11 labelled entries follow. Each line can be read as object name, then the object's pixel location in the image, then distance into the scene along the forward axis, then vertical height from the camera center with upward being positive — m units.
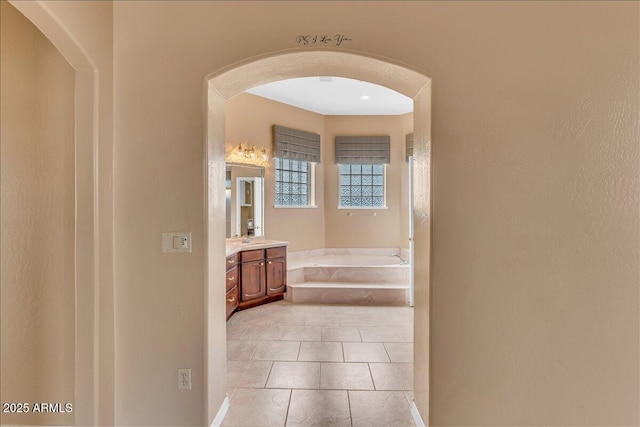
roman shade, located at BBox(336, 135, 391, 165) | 5.79 +1.16
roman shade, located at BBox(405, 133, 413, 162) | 5.55 +1.24
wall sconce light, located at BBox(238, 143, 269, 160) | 4.57 +0.91
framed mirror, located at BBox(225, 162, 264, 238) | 4.53 +0.20
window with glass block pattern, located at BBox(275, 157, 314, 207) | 5.27 +0.53
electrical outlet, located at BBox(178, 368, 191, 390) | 1.77 -0.95
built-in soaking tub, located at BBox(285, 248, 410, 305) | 4.41 -1.04
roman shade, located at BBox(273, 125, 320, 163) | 5.07 +1.17
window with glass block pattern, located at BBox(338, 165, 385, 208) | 5.98 +0.51
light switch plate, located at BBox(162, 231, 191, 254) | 1.75 -0.16
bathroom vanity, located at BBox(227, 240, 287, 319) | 3.84 -0.82
